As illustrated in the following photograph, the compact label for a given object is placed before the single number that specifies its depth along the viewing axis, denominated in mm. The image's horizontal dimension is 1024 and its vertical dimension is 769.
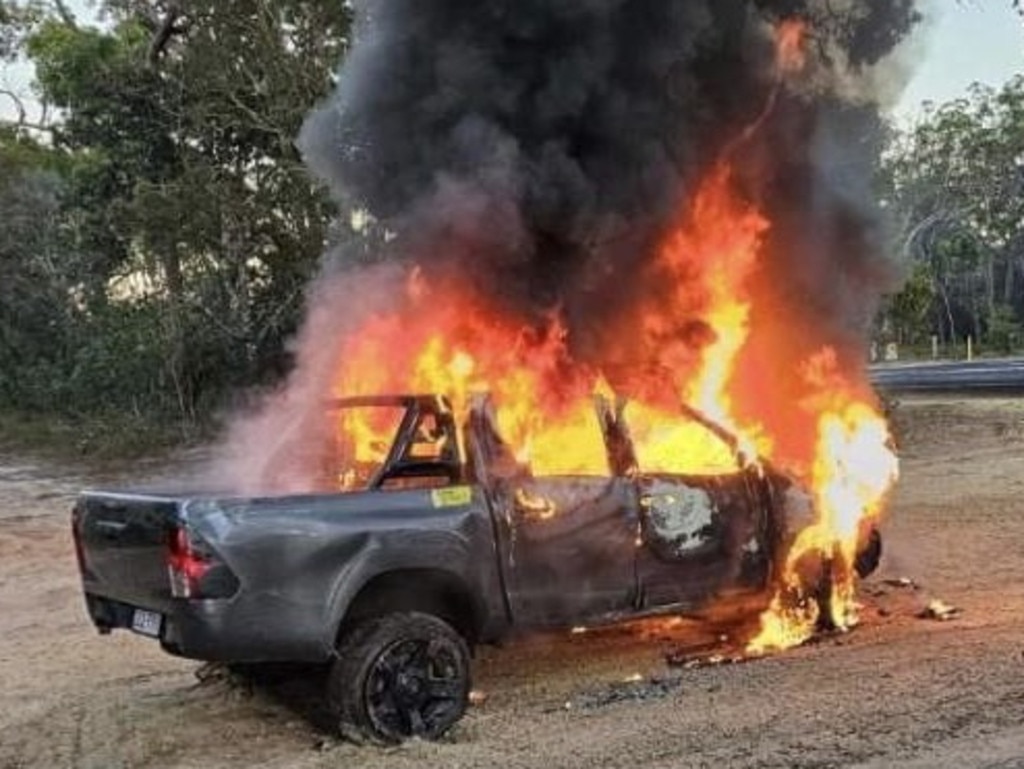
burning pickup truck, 5621
